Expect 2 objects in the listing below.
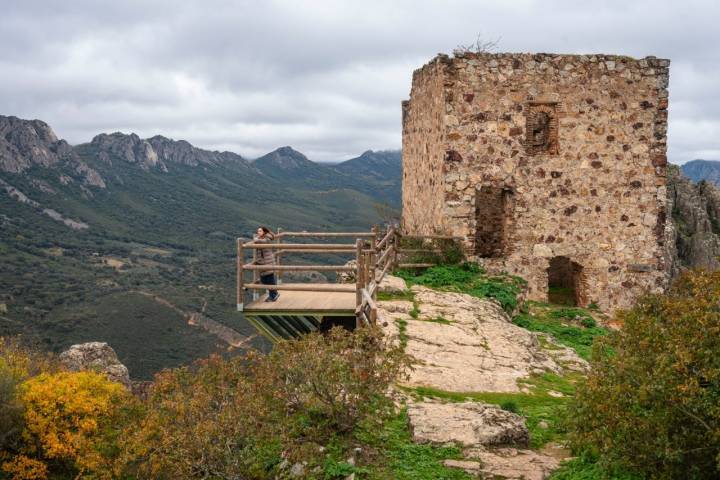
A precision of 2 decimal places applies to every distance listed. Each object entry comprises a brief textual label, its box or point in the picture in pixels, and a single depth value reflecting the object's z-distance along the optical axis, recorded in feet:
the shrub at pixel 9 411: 42.57
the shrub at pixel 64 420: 43.06
